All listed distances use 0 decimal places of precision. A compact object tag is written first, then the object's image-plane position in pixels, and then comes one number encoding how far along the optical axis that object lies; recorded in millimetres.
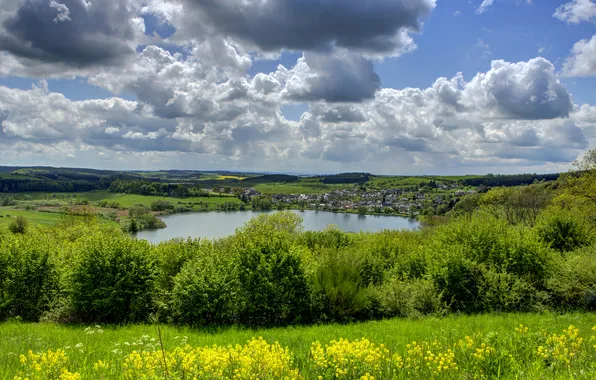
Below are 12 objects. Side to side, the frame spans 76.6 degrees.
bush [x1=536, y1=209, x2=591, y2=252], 21750
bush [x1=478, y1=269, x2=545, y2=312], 14922
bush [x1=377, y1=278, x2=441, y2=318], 14461
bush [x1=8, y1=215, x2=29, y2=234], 59906
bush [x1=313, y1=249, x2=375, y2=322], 13914
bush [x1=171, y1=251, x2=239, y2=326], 13062
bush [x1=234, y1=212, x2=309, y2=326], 13523
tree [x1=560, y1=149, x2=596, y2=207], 30650
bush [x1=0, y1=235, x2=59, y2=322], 14500
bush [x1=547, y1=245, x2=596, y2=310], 14414
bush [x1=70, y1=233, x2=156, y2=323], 13766
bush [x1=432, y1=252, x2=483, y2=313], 15547
